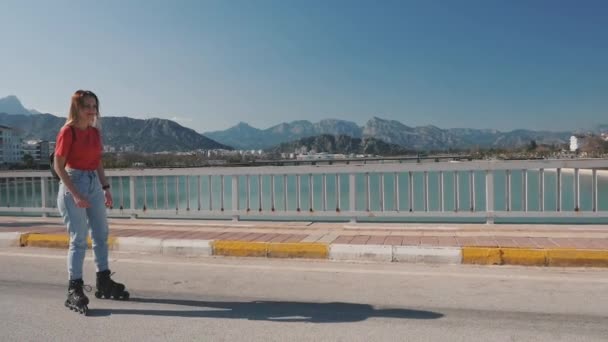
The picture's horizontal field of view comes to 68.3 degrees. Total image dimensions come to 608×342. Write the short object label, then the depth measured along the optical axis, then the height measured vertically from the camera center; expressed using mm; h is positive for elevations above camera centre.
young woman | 3846 -172
